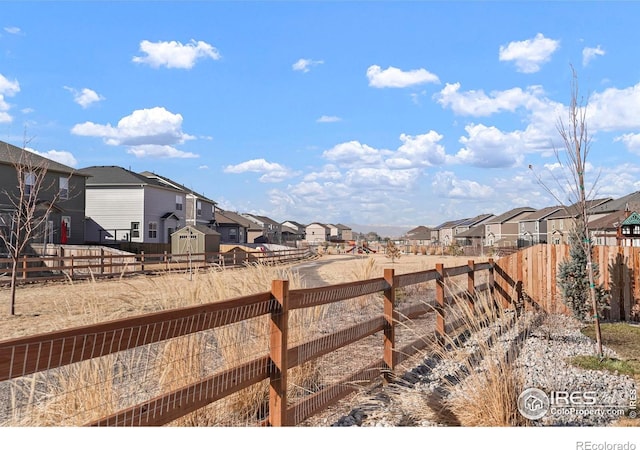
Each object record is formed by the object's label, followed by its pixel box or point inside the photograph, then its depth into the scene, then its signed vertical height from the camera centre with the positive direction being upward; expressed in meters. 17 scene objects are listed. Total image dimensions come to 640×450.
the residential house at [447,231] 88.72 +1.66
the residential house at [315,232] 115.94 +2.03
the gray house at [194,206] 41.47 +3.08
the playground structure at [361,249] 50.28 -0.84
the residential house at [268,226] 78.84 +2.59
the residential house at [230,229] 56.58 +1.38
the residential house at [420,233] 104.38 +1.48
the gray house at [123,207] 35.75 +2.48
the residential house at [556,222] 43.03 +1.75
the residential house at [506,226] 68.46 +1.86
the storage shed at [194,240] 30.73 +0.11
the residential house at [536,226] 56.99 +1.66
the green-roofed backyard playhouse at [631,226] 22.89 +0.60
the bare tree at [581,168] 7.45 +1.04
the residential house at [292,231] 96.71 +2.14
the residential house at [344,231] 125.12 +2.44
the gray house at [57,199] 26.35 +2.53
